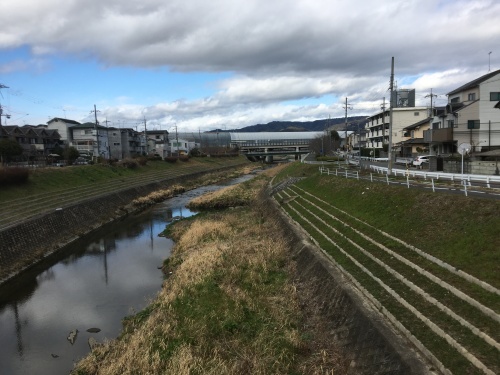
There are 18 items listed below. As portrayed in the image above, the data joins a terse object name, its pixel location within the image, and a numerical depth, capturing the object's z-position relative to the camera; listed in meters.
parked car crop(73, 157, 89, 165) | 55.00
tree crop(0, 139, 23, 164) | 48.47
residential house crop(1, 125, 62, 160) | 63.08
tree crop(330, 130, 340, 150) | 118.40
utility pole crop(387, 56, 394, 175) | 25.26
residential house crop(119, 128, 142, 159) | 91.50
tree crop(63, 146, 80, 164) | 56.94
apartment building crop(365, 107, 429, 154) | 73.38
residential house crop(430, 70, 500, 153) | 38.78
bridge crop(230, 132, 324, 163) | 133.85
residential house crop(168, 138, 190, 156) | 114.41
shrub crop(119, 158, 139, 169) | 58.88
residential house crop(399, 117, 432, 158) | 59.14
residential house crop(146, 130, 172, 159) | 108.75
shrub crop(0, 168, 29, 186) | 31.89
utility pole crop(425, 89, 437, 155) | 44.83
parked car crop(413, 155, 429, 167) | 40.06
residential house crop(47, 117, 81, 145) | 79.50
